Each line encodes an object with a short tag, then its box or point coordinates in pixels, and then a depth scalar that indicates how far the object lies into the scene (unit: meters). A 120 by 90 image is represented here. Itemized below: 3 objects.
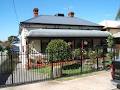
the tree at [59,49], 7.35
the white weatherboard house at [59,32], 9.05
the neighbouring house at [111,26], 11.66
